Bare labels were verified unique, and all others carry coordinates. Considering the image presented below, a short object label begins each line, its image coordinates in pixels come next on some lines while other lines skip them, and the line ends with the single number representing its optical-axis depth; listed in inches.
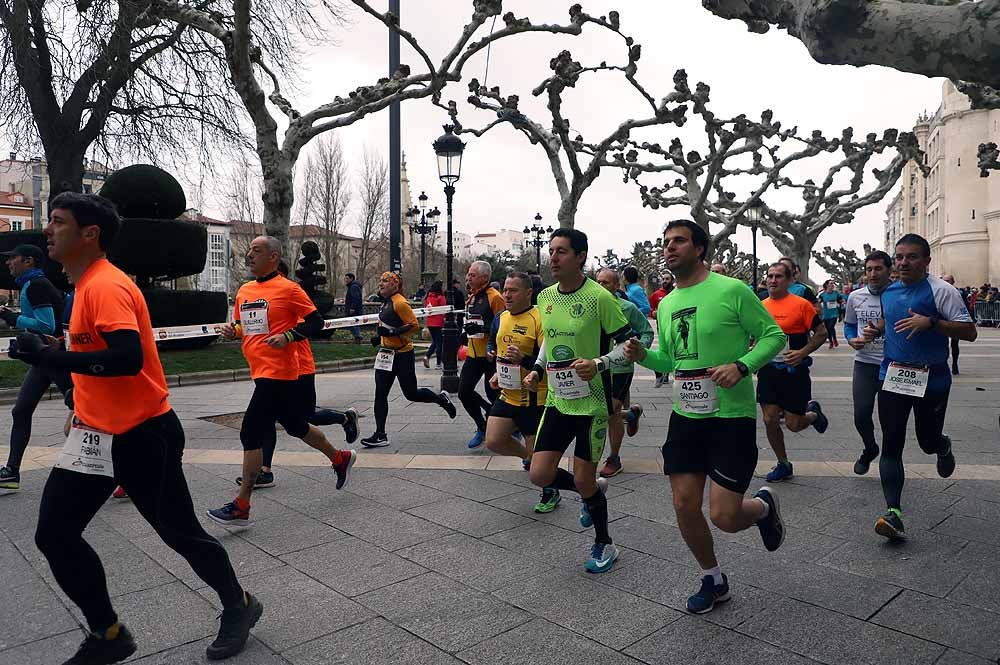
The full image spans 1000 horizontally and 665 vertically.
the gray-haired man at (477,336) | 288.2
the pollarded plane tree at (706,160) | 858.5
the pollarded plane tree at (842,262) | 2370.8
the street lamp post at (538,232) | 1491.1
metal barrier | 1255.5
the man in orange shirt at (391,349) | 293.7
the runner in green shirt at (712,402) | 133.5
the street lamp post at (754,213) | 1186.3
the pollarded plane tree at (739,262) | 2676.9
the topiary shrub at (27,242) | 625.9
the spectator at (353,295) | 864.3
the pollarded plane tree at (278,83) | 485.9
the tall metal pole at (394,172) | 705.6
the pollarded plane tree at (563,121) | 728.3
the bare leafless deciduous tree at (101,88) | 578.6
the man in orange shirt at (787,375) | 233.9
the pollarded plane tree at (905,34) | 91.7
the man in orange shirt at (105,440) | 108.4
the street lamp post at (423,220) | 1272.1
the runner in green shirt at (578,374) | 158.9
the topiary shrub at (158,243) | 680.4
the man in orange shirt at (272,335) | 199.2
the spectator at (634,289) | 398.0
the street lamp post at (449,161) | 565.3
